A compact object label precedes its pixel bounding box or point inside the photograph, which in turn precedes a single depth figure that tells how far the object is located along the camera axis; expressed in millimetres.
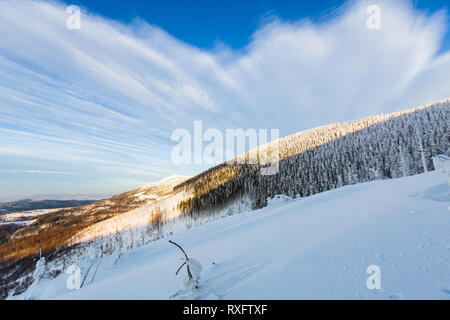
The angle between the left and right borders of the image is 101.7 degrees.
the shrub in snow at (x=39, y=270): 19545
